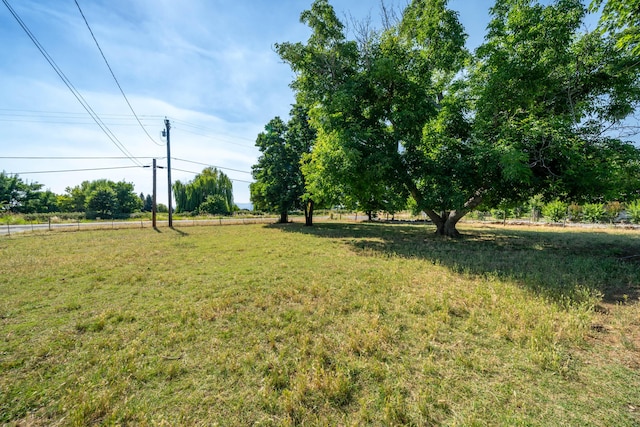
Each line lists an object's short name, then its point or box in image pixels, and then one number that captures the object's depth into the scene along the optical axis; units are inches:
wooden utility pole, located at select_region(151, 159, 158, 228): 828.4
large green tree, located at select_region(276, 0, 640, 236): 339.6
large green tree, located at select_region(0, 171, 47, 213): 1459.2
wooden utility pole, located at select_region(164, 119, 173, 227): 818.8
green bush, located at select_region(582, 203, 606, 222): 1133.7
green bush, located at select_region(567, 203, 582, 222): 1241.8
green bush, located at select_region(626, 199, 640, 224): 988.4
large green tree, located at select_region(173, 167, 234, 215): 1728.6
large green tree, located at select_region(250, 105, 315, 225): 872.3
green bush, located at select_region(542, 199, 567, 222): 1145.3
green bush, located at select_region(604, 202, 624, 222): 1175.3
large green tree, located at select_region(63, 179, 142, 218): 1524.4
